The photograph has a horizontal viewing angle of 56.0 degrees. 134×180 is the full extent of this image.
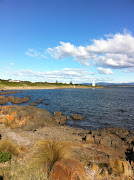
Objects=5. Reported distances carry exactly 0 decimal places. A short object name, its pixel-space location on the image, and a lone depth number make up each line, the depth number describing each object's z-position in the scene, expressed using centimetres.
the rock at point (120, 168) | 697
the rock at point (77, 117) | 2475
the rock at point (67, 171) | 566
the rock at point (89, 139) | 1276
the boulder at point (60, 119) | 2170
